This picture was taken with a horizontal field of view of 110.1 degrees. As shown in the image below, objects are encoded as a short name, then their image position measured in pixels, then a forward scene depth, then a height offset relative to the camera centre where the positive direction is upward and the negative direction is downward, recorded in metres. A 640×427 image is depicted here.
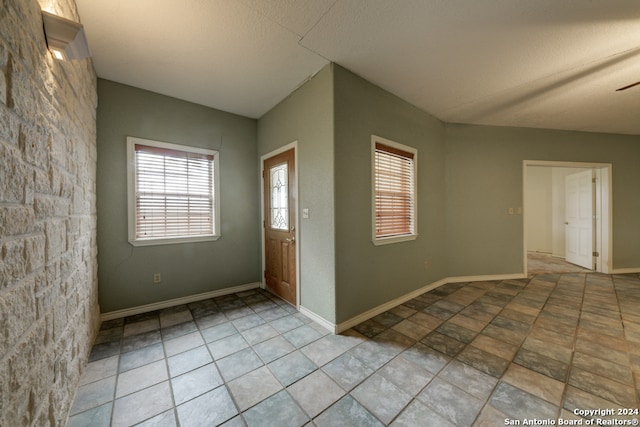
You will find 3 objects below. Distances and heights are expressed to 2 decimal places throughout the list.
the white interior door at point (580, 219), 4.51 -0.19
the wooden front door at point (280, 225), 2.89 -0.16
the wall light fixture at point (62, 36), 1.12 +0.94
